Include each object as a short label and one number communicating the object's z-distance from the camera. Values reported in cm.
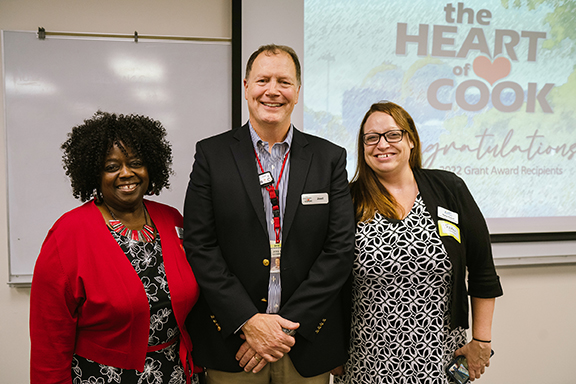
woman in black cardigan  157
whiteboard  234
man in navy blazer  145
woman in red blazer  128
